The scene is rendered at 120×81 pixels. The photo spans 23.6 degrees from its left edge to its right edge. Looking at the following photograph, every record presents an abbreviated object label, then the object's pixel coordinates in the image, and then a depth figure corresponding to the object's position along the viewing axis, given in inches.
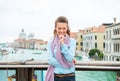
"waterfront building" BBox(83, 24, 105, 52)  1836.9
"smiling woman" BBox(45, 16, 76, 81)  98.7
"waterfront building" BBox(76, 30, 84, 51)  2203.5
